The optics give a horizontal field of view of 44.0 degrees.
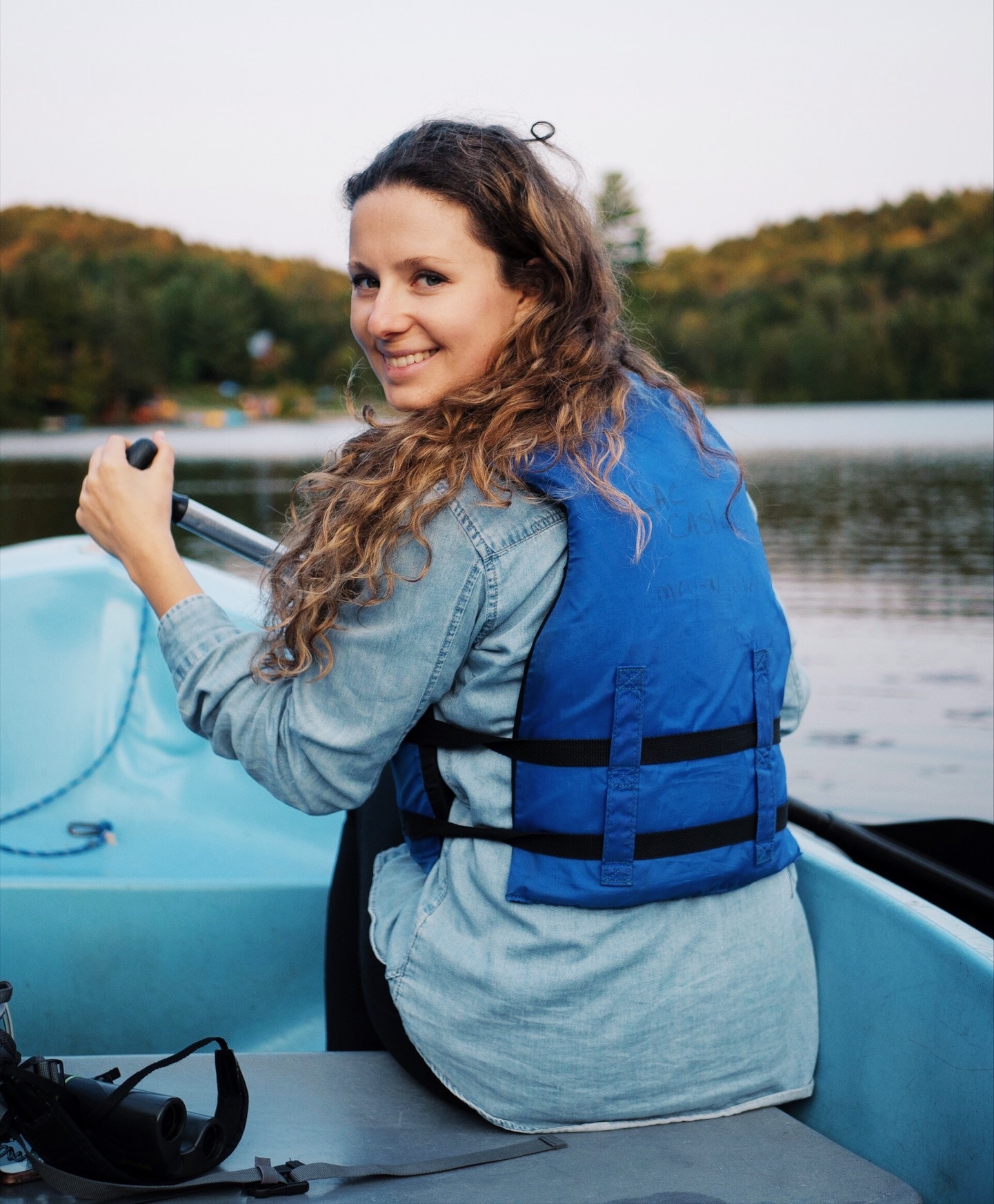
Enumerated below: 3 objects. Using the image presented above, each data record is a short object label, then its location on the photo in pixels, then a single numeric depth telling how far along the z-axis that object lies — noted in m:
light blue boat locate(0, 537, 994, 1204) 1.12
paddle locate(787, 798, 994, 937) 1.70
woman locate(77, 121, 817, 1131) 0.99
